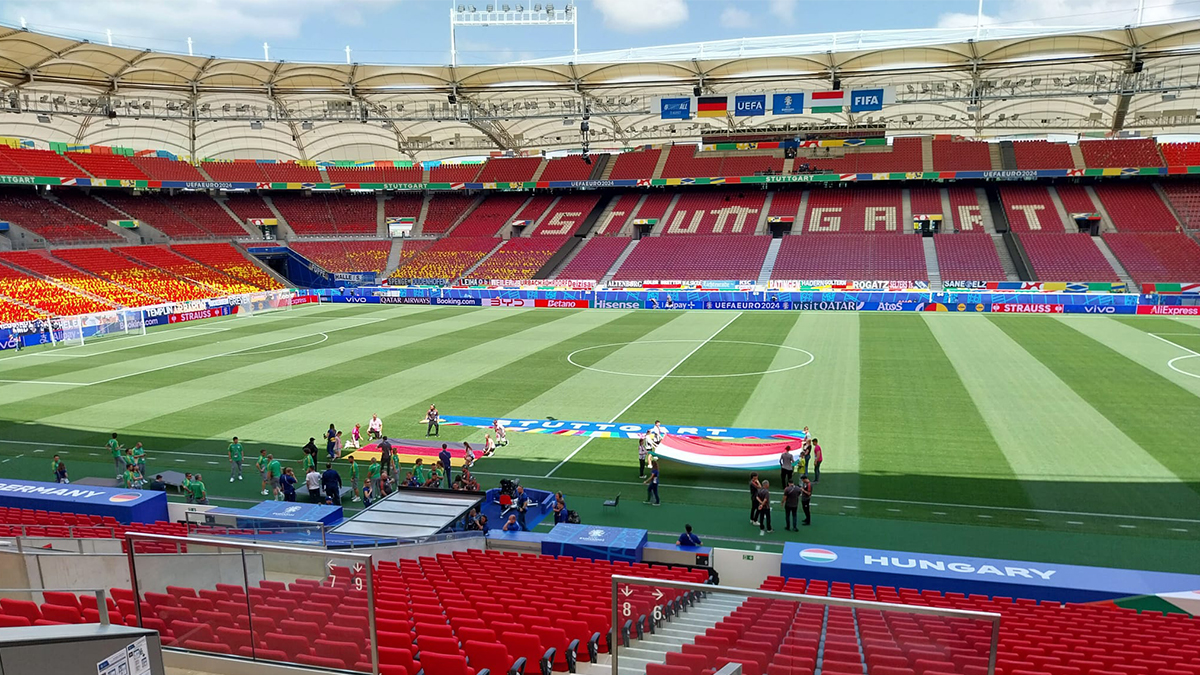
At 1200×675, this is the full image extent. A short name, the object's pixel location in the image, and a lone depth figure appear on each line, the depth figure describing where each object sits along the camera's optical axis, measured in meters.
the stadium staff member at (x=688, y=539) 14.33
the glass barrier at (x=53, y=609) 6.22
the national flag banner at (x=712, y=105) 59.12
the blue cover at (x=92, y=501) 14.99
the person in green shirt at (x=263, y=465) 18.80
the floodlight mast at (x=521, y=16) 67.00
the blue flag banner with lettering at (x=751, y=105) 57.84
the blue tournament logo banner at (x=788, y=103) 57.91
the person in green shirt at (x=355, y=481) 19.03
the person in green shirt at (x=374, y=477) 18.81
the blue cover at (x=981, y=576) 11.70
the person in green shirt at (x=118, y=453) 19.58
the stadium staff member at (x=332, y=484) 17.92
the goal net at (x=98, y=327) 42.53
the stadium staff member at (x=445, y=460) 18.84
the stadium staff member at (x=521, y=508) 16.72
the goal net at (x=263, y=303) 54.88
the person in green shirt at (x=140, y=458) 18.82
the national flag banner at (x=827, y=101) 56.59
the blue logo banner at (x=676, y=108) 58.41
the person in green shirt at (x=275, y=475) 18.31
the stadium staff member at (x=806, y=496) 16.67
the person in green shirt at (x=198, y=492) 17.00
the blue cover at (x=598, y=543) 13.85
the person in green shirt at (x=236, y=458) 19.61
